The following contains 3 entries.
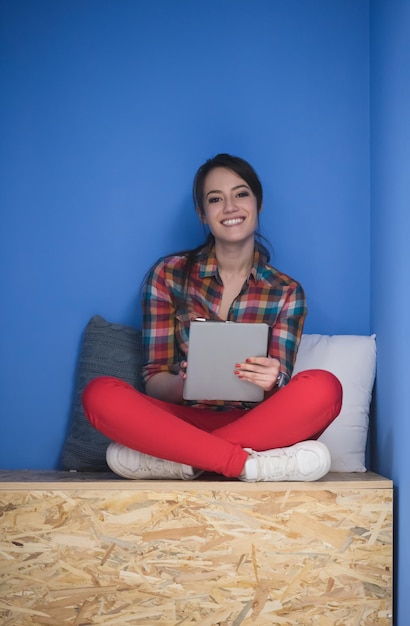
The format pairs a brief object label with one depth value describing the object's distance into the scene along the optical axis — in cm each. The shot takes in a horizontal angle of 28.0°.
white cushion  256
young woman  215
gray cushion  259
